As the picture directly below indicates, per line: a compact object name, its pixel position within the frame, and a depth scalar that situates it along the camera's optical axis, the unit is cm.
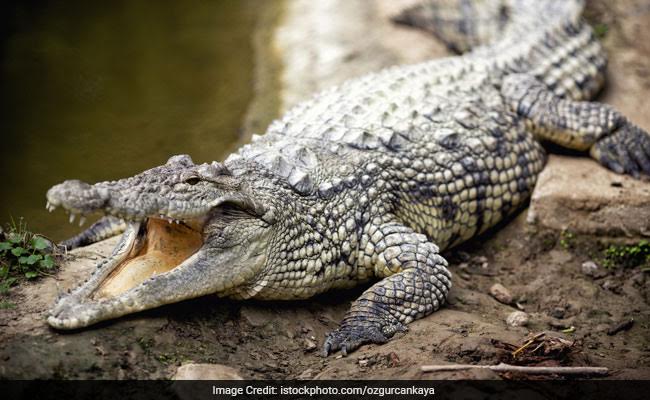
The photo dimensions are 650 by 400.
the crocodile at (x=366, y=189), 681
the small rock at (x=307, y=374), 681
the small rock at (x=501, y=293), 890
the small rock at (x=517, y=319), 808
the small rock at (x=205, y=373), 627
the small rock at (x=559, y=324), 813
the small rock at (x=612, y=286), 906
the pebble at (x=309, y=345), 746
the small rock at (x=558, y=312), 858
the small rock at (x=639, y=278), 912
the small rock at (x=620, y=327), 810
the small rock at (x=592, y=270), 937
